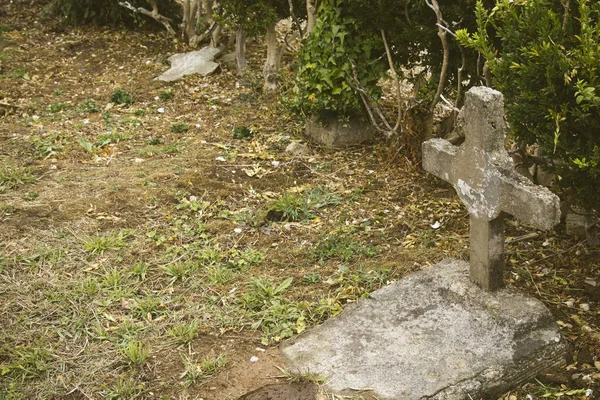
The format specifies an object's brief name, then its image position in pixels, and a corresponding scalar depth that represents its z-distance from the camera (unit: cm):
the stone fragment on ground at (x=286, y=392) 370
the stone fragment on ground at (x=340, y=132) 672
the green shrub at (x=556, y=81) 362
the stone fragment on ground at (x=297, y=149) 665
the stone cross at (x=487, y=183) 363
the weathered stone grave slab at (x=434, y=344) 369
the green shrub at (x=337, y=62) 621
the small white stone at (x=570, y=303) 436
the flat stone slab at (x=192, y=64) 862
